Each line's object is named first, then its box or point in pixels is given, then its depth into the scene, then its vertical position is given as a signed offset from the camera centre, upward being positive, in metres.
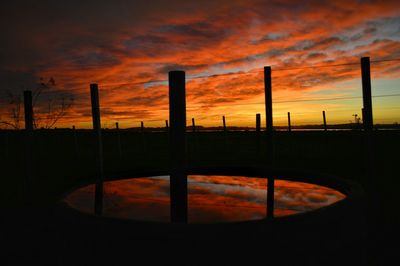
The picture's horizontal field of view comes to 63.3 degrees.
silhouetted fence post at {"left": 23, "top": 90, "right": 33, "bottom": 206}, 4.93 -0.01
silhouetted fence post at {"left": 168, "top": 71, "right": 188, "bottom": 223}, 3.15 -0.05
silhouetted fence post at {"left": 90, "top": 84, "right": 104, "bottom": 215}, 5.29 +0.15
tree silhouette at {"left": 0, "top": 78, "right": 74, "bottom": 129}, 9.62 +0.54
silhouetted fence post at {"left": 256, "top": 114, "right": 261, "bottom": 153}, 8.51 +0.10
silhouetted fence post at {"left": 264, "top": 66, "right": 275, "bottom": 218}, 5.77 +0.36
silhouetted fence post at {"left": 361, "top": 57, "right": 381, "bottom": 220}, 4.40 -0.10
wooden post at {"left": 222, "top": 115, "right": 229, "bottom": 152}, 13.98 +0.47
